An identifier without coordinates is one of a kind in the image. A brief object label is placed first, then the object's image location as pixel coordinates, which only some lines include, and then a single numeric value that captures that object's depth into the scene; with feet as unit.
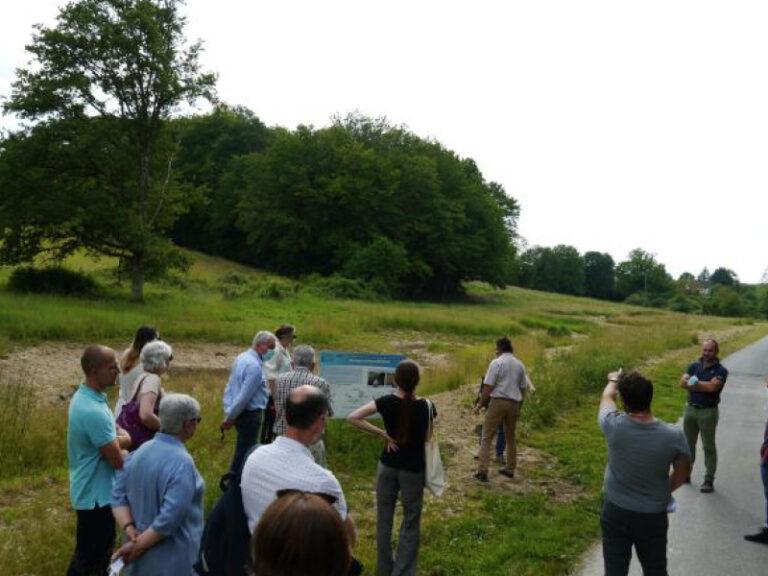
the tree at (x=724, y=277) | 622.54
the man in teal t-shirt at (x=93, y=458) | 14.52
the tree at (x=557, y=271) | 433.89
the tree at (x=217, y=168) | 245.45
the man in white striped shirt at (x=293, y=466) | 11.29
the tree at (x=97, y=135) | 96.58
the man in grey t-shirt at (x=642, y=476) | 15.28
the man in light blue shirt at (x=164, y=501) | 12.30
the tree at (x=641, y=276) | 451.53
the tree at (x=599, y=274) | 468.34
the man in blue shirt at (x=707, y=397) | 28.91
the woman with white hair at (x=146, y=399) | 17.60
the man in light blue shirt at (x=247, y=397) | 26.00
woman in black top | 18.63
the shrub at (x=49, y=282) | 107.24
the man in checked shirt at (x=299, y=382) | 22.61
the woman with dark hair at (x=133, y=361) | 20.47
